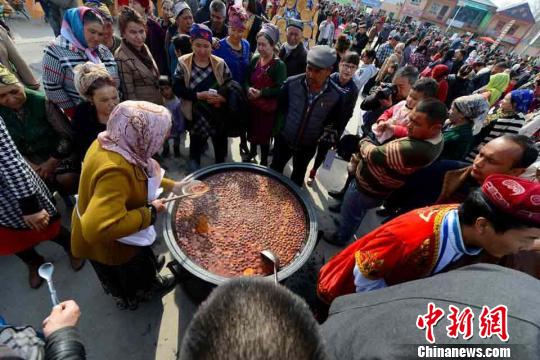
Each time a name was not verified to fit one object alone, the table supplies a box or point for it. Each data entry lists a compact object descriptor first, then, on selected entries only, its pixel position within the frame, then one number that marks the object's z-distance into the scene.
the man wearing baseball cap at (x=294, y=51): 4.74
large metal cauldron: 1.96
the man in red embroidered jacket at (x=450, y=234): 1.31
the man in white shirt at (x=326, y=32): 9.59
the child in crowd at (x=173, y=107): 3.74
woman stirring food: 1.48
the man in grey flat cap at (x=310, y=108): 3.01
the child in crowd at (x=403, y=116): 2.85
